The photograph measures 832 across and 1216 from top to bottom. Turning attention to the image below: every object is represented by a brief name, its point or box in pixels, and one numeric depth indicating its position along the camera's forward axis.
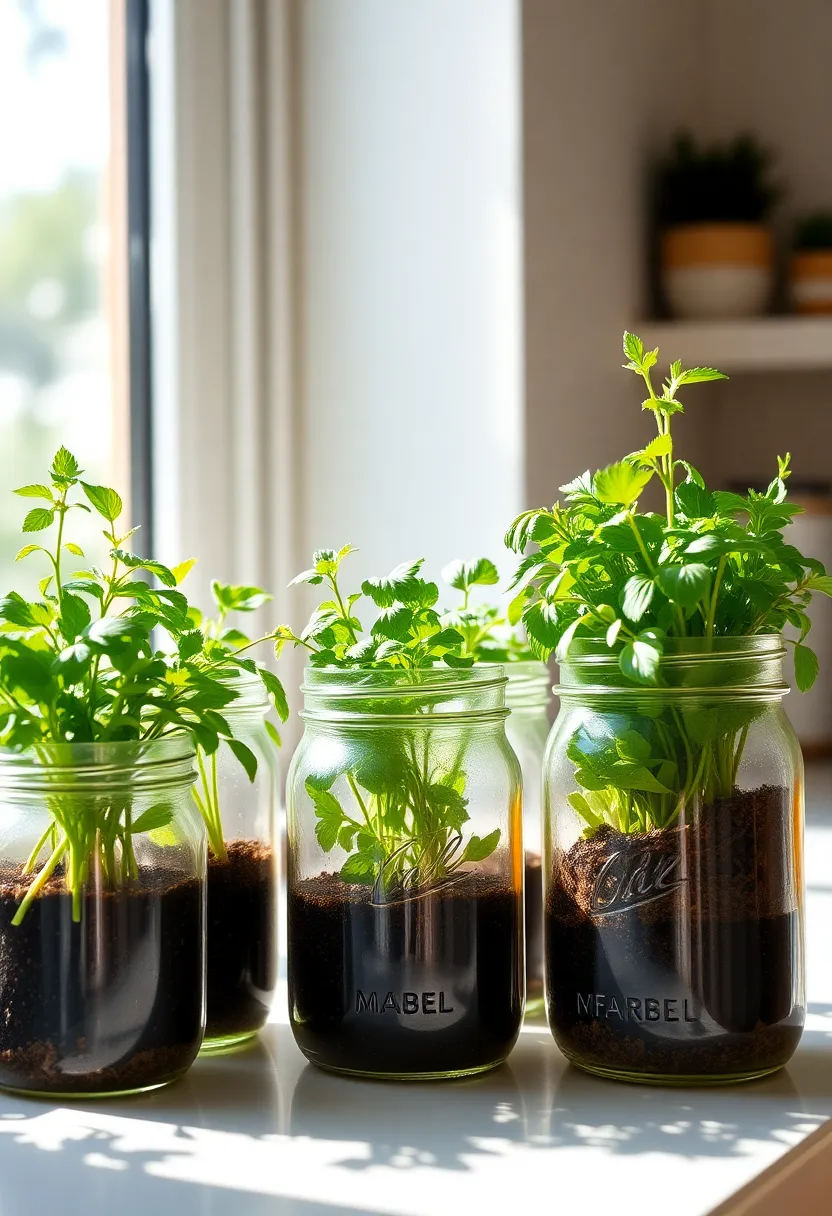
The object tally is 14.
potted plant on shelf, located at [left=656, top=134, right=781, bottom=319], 2.29
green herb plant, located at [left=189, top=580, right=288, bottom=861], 1.24
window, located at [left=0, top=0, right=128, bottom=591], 1.83
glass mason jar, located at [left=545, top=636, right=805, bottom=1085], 1.19
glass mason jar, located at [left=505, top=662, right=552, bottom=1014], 1.33
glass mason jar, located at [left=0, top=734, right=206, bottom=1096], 1.18
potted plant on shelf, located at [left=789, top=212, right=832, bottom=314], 2.27
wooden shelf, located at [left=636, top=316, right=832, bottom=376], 2.19
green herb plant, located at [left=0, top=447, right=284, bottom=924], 1.16
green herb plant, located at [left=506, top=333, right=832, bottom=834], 1.19
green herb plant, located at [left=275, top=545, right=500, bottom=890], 1.21
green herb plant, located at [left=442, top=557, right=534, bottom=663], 1.29
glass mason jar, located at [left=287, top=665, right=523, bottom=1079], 1.21
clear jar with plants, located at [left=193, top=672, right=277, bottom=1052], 1.27
